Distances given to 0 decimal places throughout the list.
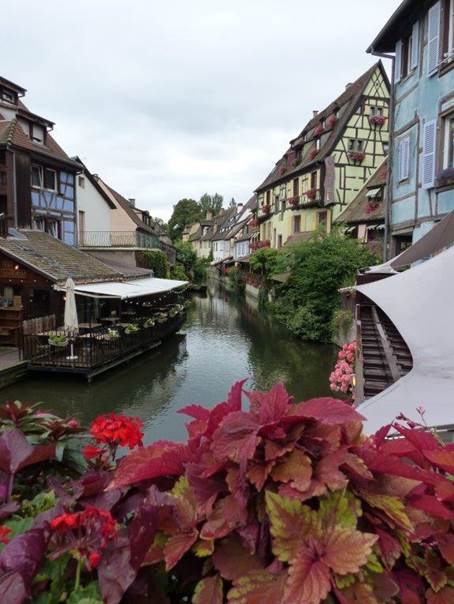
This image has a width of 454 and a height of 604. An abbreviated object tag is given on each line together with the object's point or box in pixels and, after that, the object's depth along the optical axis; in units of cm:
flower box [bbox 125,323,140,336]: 1648
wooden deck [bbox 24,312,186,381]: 1333
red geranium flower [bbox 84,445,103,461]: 175
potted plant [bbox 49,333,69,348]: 1386
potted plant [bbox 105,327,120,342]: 1491
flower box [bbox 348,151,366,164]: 2994
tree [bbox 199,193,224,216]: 10675
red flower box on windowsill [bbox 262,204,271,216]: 4247
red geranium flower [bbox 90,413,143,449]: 164
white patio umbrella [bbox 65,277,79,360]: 1481
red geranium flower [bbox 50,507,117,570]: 114
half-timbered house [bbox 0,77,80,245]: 1858
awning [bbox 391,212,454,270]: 699
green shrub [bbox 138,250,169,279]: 2860
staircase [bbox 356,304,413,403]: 556
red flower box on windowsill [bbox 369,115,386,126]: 2986
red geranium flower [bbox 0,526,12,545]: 121
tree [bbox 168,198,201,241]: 10381
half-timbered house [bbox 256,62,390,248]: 3005
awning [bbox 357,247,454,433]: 374
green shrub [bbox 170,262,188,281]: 4015
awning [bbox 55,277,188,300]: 1611
